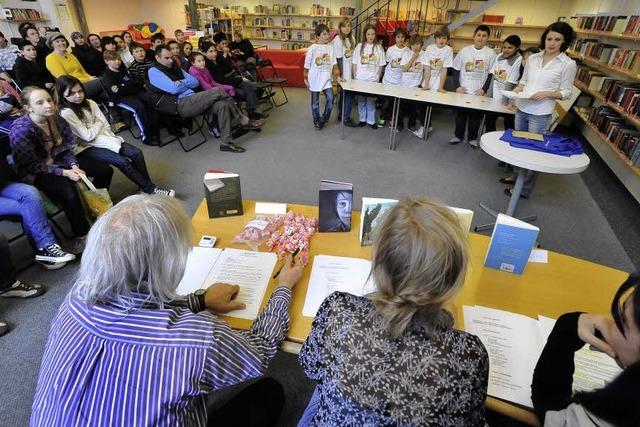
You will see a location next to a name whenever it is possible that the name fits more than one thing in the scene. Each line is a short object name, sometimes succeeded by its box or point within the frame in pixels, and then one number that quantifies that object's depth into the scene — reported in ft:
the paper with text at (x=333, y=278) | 4.20
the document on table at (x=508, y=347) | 3.28
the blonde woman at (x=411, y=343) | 2.58
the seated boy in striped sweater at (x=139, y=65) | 15.51
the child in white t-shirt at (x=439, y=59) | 15.46
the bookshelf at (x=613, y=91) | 12.31
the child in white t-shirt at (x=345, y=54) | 16.66
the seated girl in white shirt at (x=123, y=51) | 20.82
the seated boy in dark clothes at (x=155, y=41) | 20.14
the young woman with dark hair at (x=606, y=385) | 2.03
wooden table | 4.09
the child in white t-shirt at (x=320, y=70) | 16.16
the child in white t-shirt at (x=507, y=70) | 13.71
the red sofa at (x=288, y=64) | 24.88
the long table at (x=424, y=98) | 12.87
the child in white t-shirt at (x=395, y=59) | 16.39
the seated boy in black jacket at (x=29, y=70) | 15.24
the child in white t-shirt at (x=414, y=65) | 16.28
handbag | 8.67
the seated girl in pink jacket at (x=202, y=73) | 15.84
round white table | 7.76
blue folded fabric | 8.30
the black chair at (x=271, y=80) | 19.77
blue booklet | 4.43
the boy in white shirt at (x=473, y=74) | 14.80
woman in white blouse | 9.58
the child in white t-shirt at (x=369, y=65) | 16.57
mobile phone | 5.07
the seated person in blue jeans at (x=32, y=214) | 7.57
